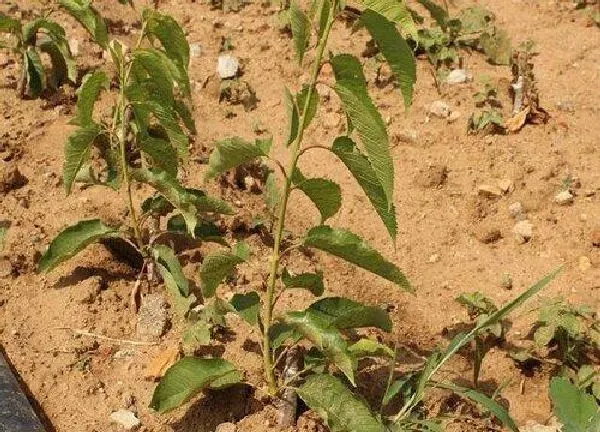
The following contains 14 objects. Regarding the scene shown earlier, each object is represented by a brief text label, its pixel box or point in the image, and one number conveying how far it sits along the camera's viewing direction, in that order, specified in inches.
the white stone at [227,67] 164.1
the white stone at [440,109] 159.3
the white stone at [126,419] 99.1
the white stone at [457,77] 167.3
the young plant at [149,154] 100.9
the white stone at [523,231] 134.3
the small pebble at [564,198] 139.2
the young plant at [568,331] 105.2
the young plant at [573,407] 86.7
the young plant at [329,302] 74.8
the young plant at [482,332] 102.9
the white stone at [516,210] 138.2
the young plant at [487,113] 152.7
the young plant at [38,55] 138.3
